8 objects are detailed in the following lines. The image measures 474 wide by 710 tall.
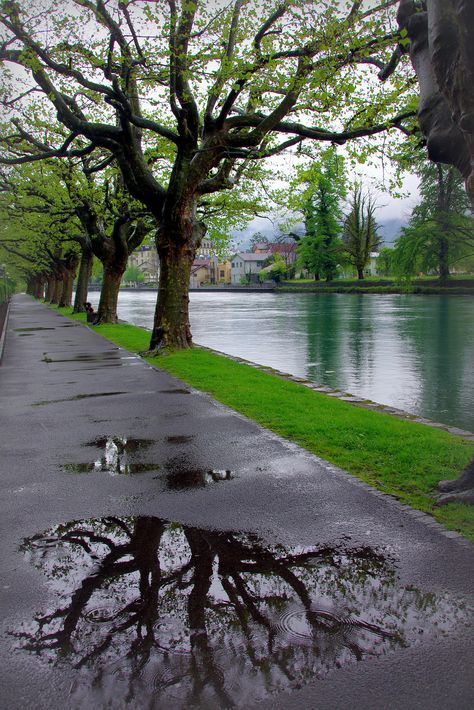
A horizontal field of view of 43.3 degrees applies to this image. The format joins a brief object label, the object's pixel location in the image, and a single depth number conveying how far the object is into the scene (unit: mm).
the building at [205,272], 178500
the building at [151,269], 186125
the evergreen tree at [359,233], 86206
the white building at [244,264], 162500
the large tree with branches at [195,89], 12145
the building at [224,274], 172875
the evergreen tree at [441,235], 60750
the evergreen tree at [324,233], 83688
